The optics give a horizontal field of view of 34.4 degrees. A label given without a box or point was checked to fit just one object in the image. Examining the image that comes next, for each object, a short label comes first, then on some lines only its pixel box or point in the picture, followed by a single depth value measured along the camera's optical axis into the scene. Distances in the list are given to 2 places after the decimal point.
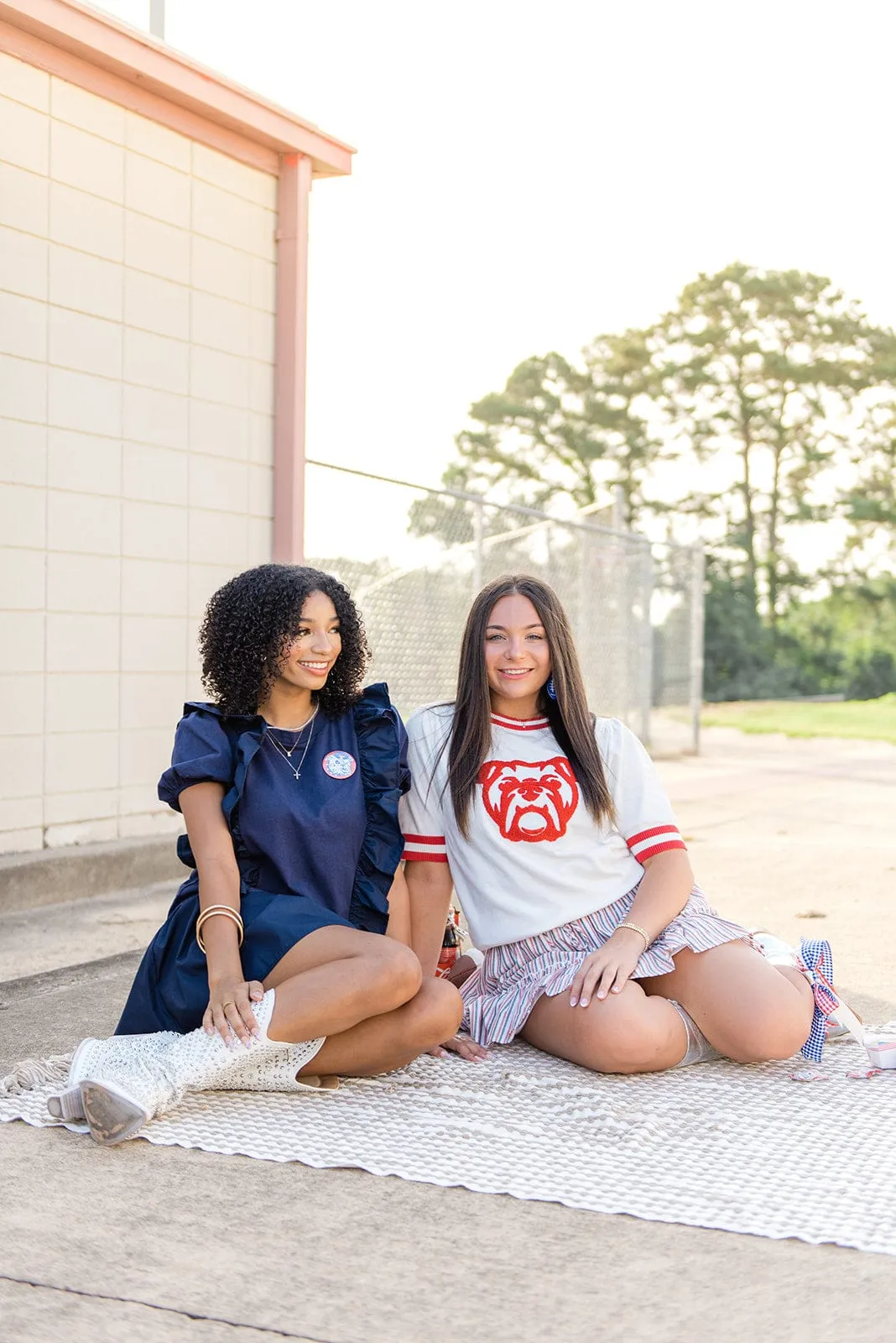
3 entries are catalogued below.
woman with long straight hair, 3.27
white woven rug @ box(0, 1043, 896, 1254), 2.44
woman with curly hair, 2.92
